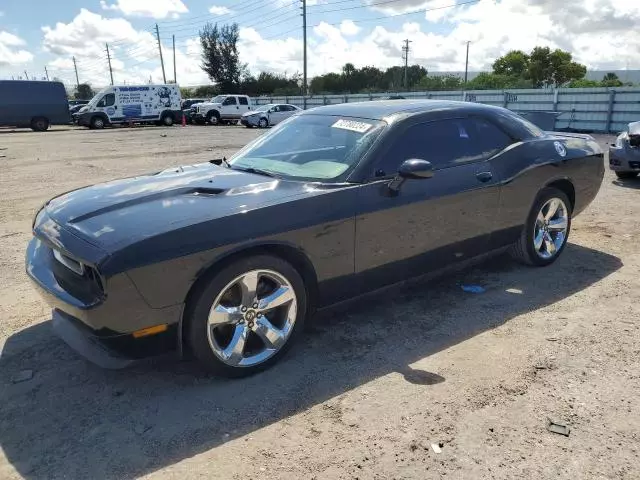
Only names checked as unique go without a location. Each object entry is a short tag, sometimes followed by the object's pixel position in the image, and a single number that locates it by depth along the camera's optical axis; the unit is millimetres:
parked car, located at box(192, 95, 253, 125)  32906
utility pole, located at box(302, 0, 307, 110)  43947
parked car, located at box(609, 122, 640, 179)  8219
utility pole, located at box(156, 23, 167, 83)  72250
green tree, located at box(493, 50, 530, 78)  82562
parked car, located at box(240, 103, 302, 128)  29031
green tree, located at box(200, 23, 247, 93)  64000
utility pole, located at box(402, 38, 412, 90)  76475
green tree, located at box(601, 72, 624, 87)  65219
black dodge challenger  2695
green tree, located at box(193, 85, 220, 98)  65994
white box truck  29688
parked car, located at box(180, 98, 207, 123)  33406
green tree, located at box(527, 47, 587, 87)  71688
